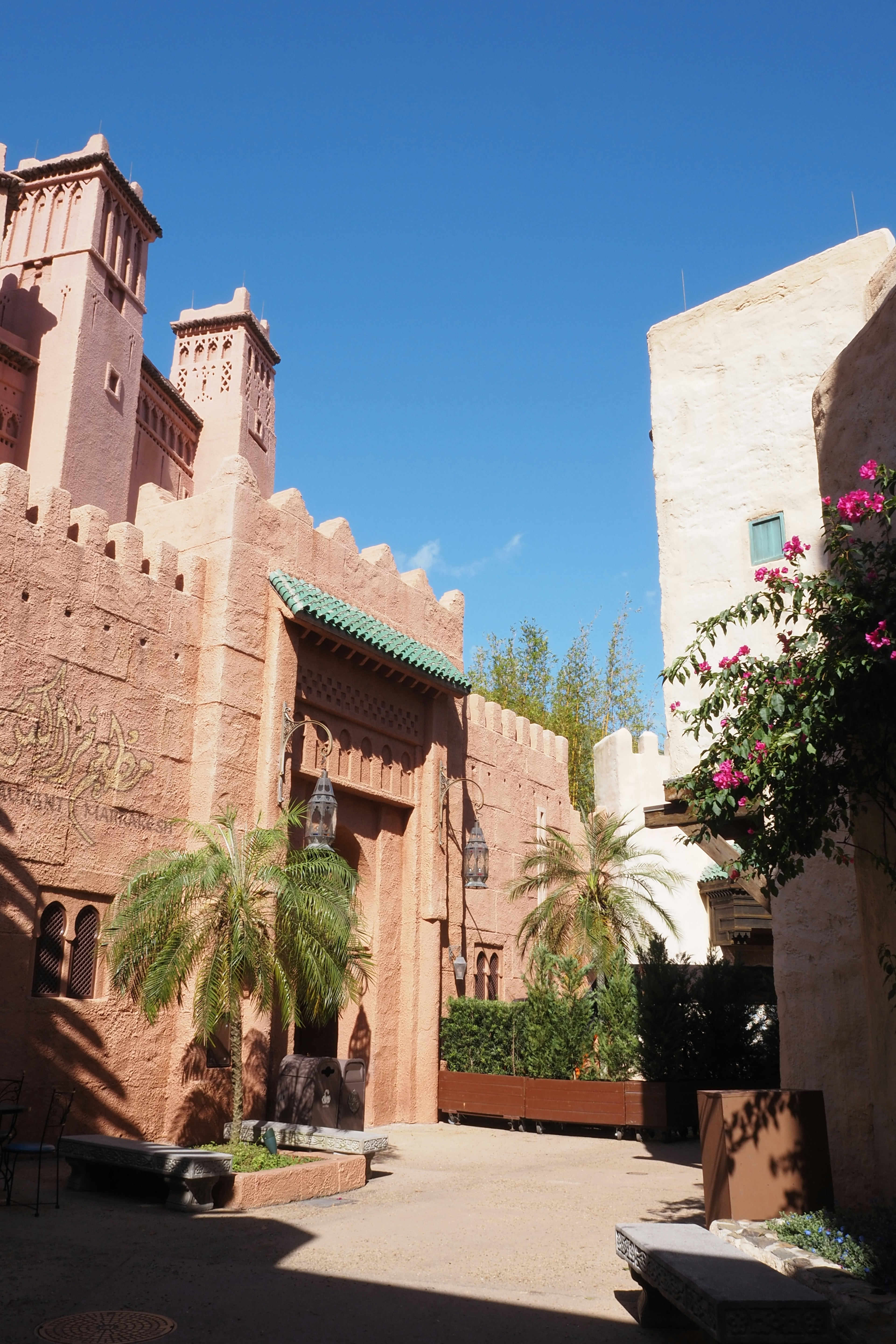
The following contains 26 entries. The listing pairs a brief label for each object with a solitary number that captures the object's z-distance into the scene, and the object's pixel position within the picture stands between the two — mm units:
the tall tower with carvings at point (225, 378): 24797
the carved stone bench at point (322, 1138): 10547
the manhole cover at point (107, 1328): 5441
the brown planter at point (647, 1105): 14336
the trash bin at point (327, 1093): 11594
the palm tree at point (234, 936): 9883
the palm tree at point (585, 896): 19688
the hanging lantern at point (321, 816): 11836
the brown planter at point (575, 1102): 14688
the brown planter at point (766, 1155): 6738
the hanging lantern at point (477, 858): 15672
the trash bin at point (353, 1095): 11617
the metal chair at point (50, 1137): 8125
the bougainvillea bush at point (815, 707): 5609
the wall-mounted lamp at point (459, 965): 17141
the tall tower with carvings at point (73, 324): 18172
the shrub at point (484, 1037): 16125
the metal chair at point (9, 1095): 9977
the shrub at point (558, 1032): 15562
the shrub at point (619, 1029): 15141
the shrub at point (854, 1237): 5375
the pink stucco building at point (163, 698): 11133
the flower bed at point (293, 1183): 8898
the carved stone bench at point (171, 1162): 8602
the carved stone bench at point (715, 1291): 4488
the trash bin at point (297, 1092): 11688
